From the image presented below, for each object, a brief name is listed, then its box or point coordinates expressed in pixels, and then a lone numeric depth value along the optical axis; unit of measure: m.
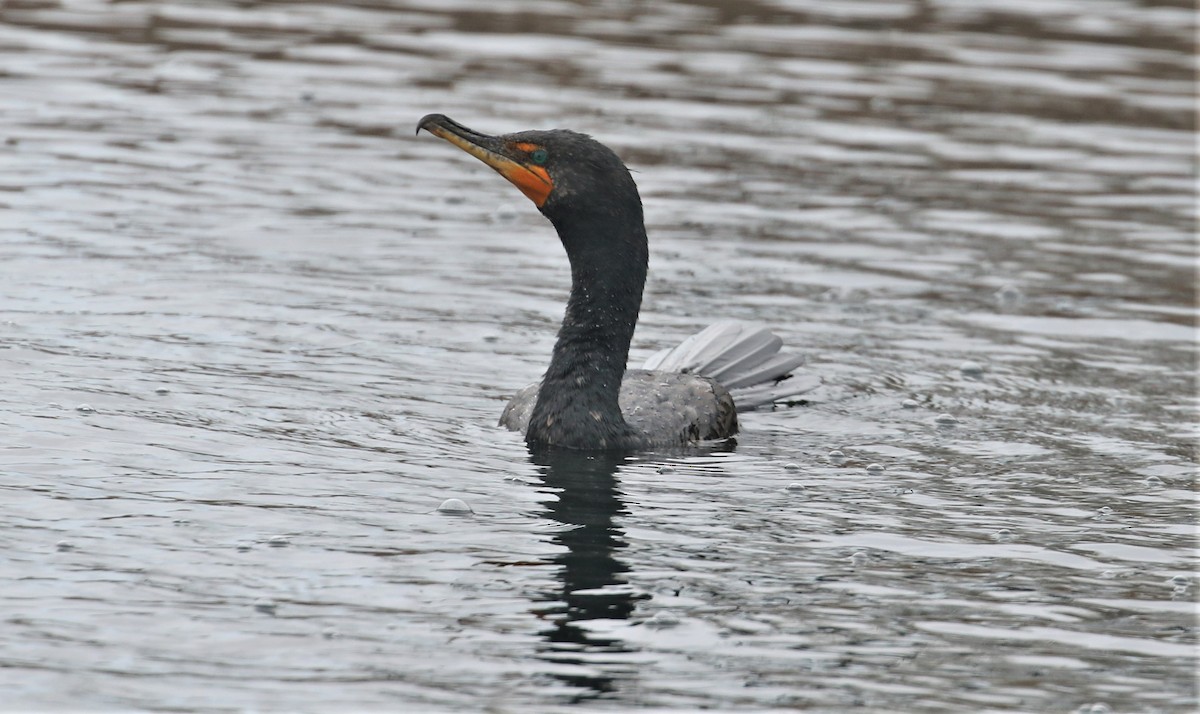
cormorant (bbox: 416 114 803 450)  17.22
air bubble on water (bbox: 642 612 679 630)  12.54
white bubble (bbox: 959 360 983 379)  20.84
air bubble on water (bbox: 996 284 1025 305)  24.58
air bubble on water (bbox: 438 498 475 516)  14.98
